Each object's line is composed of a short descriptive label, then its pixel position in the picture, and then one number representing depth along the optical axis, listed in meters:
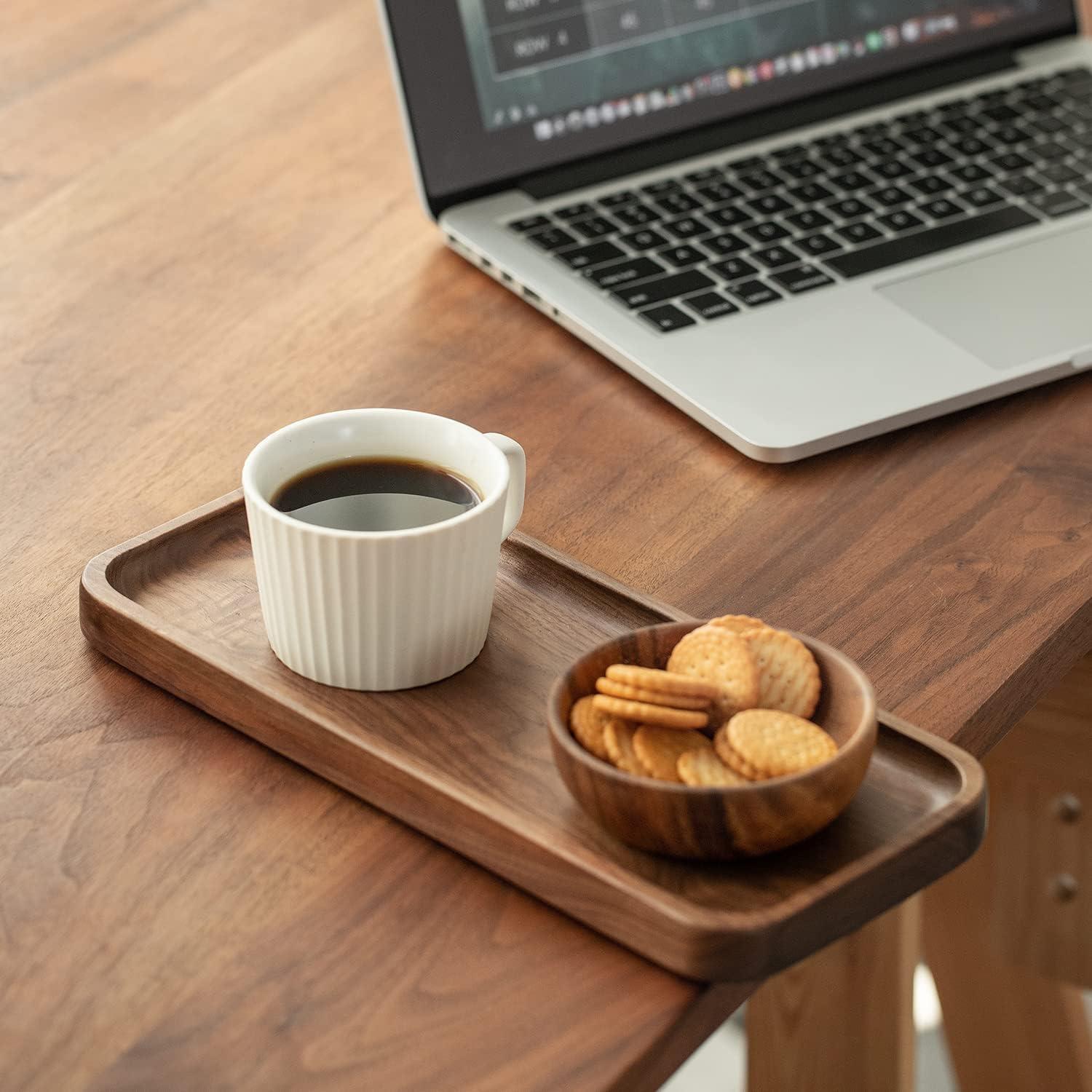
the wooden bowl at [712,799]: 1.09
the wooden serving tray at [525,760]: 1.10
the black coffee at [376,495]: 1.19
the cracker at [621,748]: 1.11
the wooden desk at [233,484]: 1.09
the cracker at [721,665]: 1.12
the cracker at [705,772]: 1.10
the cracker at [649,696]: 1.11
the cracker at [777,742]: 1.10
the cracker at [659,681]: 1.11
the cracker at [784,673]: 1.14
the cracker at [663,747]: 1.11
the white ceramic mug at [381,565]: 1.15
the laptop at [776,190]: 1.38
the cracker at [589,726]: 1.11
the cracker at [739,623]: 1.15
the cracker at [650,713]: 1.11
